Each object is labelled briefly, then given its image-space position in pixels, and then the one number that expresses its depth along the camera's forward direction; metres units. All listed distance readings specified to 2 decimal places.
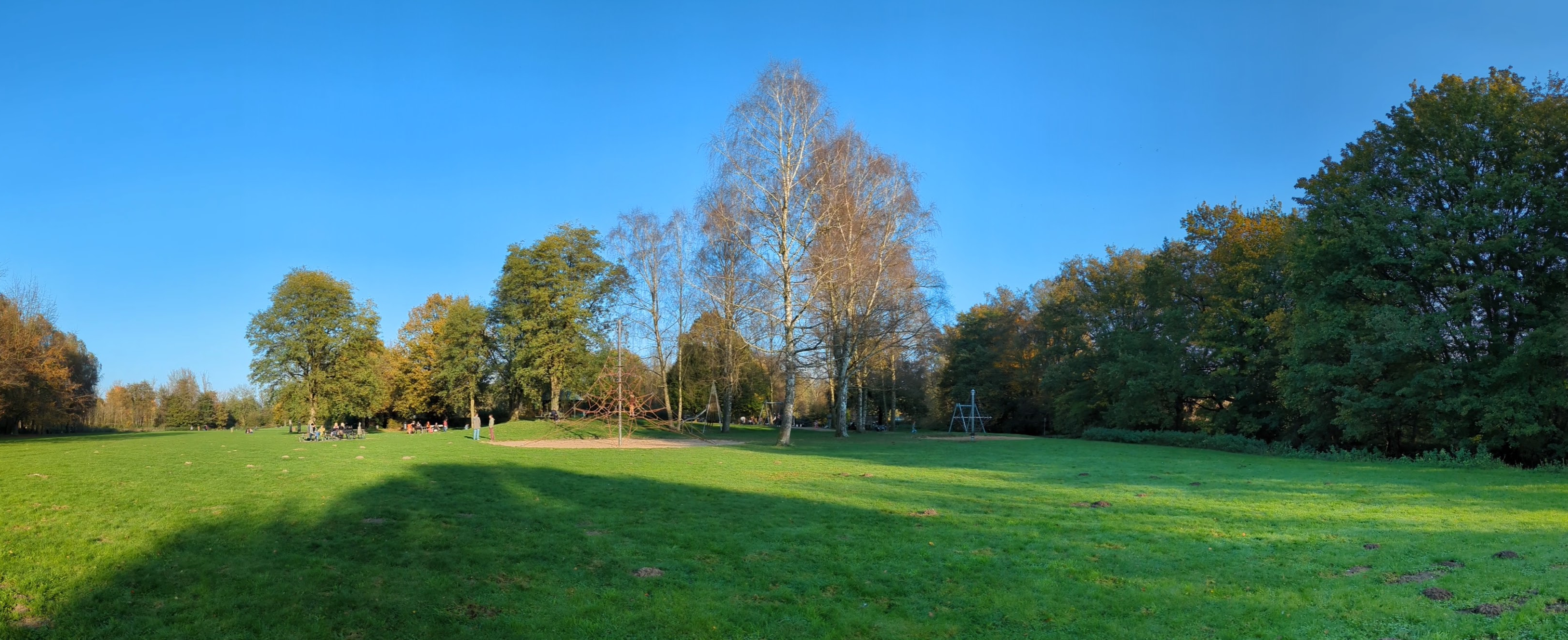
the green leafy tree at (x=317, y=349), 48.84
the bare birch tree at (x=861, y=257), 30.94
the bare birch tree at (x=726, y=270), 31.50
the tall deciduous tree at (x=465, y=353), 55.22
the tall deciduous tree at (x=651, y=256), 42.78
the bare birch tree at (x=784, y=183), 30.19
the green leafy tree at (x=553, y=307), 48.50
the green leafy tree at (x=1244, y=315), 33.28
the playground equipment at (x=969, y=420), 40.03
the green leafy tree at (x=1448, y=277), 22.12
